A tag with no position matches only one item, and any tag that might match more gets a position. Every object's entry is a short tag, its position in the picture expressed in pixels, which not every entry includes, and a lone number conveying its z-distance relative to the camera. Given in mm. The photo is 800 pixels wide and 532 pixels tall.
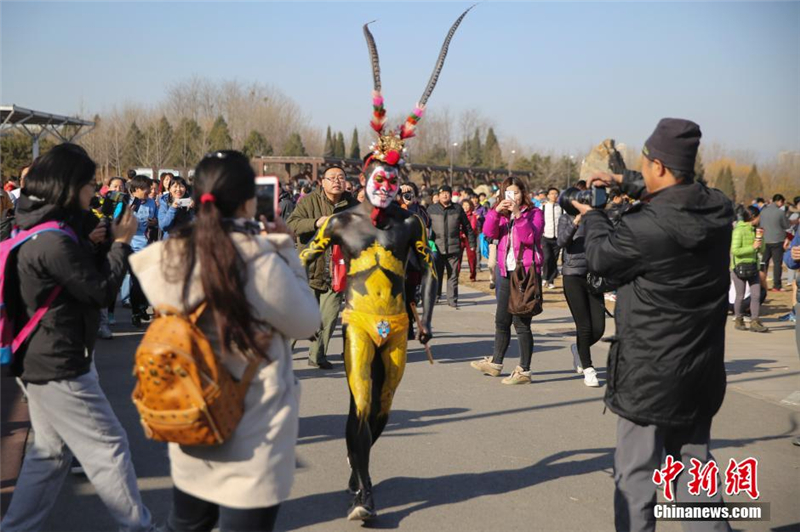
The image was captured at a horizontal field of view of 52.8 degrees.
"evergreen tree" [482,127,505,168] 84500
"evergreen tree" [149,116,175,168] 50250
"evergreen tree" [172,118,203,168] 51844
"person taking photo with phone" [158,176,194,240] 10500
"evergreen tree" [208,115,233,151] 54469
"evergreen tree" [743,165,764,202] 65375
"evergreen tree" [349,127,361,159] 90812
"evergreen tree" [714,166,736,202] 72225
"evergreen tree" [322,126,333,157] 82525
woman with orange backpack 2768
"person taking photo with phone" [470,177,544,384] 8523
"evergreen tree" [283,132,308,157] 65438
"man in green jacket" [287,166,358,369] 8262
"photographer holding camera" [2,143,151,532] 3752
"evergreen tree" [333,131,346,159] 88512
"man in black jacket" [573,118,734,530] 3713
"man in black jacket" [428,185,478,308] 14281
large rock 65562
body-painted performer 4867
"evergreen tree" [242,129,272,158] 59000
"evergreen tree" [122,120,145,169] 51094
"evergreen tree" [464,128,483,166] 85562
